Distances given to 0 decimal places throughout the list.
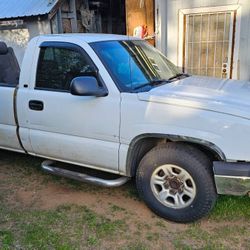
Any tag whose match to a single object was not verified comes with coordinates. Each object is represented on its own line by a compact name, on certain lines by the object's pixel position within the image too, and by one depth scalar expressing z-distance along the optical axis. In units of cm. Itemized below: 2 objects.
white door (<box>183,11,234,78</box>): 712
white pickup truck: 291
